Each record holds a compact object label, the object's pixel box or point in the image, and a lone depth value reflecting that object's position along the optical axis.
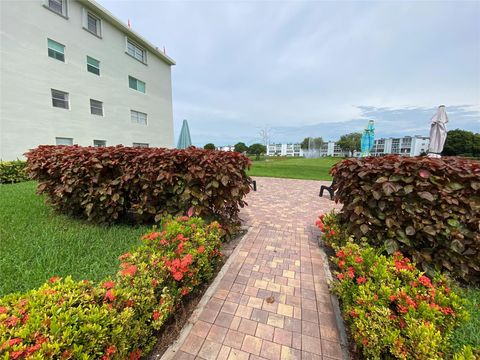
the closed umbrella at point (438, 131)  7.08
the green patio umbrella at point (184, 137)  16.69
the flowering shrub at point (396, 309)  1.42
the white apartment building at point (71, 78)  8.69
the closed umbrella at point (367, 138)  12.83
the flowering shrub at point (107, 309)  1.10
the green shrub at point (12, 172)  7.76
